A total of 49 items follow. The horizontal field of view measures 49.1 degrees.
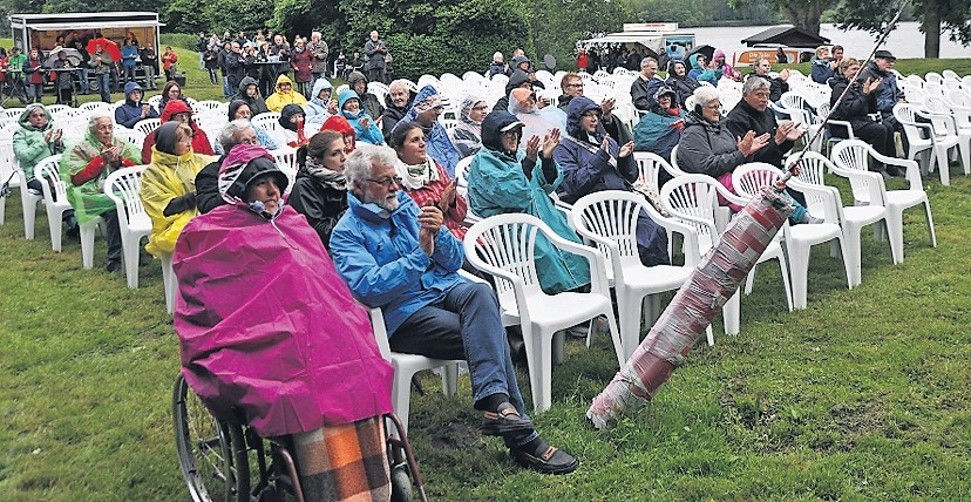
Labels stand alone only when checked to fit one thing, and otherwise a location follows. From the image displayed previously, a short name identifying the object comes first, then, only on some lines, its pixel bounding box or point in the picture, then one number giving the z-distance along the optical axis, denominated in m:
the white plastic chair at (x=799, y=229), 5.89
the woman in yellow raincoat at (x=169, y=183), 5.79
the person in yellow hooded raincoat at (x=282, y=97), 10.54
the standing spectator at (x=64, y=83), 18.02
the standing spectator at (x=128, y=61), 21.30
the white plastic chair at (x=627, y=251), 5.04
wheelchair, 3.10
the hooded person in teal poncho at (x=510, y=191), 5.15
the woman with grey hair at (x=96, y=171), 6.83
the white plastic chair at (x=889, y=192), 6.82
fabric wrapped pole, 3.92
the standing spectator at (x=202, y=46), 25.79
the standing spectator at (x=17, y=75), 19.41
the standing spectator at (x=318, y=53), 19.20
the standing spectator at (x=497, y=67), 16.78
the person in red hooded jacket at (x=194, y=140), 6.62
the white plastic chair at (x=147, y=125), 9.39
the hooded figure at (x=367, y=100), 10.69
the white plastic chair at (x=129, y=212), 6.48
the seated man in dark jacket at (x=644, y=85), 10.99
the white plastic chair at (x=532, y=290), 4.42
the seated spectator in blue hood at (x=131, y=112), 9.84
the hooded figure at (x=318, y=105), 9.37
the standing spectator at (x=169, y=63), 21.25
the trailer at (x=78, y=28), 22.91
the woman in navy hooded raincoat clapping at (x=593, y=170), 5.86
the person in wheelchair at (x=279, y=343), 3.01
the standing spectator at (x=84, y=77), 19.69
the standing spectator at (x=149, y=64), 22.31
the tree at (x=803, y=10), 27.67
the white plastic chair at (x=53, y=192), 7.45
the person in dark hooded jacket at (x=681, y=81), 11.07
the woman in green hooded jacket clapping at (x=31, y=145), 7.98
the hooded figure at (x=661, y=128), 7.70
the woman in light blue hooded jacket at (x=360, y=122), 7.81
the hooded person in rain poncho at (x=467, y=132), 7.59
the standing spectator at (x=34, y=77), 18.81
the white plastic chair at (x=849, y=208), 6.33
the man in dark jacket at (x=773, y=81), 11.92
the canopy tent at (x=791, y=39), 25.19
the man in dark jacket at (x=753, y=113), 7.19
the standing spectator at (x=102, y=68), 18.69
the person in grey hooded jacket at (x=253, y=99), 10.94
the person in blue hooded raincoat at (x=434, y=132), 6.81
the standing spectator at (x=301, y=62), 18.81
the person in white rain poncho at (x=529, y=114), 7.60
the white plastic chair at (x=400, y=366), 3.97
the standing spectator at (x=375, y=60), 18.56
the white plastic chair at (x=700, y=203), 5.85
